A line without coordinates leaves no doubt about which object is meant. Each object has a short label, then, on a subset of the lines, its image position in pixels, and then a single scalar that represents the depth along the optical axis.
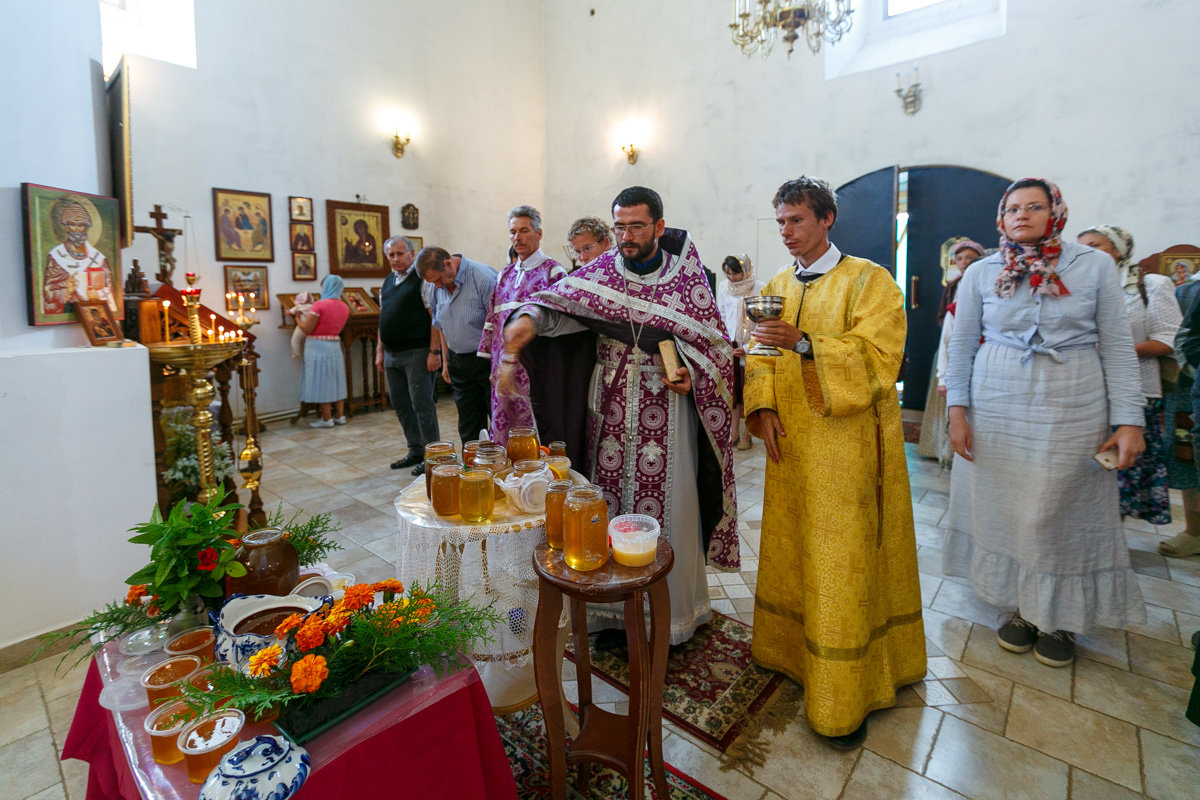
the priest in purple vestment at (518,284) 3.26
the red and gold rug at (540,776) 1.91
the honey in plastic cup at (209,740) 1.11
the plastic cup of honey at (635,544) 1.50
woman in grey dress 2.37
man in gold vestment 2.00
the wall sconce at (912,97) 6.18
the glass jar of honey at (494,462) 1.96
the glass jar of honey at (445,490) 1.80
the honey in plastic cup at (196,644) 1.46
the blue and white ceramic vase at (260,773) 1.01
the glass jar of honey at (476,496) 1.76
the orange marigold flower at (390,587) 1.52
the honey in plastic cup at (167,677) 1.31
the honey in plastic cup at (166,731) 1.16
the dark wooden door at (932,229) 5.91
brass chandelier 4.84
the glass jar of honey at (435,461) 1.93
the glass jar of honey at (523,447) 2.17
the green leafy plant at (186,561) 1.51
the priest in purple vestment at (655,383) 2.43
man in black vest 5.18
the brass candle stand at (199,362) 3.16
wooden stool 1.45
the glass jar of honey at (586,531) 1.49
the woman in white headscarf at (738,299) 6.20
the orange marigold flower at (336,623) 1.31
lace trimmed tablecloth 1.76
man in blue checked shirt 4.59
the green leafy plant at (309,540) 1.86
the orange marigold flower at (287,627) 1.30
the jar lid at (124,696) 1.31
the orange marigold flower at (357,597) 1.38
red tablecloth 1.16
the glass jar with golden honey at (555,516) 1.62
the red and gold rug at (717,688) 2.21
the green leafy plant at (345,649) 1.20
